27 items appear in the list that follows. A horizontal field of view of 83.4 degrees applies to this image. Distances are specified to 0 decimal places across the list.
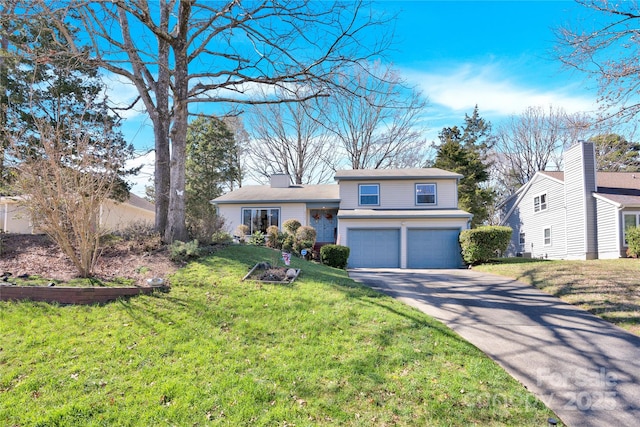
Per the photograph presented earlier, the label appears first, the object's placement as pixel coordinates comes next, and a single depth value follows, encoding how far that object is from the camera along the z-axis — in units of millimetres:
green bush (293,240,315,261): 15613
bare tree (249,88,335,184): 27888
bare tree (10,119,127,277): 6383
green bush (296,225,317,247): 16281
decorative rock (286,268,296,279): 7850
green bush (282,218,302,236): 17375
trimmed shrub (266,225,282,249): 15469
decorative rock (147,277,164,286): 6398
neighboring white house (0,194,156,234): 18997
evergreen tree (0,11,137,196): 10898
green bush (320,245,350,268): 14391
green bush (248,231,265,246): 15368
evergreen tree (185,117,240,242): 27188
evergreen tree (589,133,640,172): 24969
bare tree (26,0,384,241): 8188
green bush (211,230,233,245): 10979
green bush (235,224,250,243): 18144
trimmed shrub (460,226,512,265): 15031
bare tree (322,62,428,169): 27953
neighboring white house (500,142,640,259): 16656
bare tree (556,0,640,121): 7742
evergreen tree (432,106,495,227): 24406
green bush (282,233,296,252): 15157
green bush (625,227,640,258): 15125
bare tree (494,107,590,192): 29562
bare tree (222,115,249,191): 29578
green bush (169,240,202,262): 8086
